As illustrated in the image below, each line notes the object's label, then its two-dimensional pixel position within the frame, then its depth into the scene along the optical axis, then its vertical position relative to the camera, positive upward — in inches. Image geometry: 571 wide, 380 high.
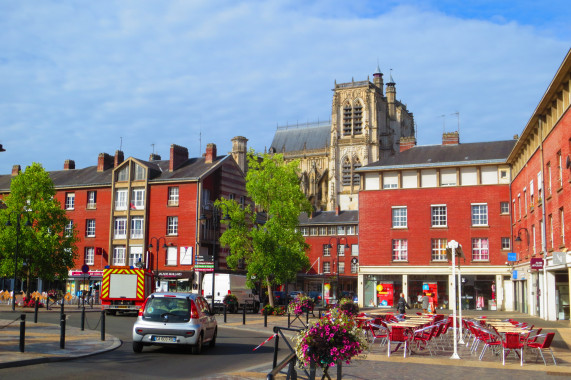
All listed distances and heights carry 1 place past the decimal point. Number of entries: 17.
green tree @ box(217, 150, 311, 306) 1568.7 +92.6
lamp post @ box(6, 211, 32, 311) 1366.9 +92.1
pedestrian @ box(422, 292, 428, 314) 1655.4 -92.8
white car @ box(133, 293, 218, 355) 577.9 -53.4
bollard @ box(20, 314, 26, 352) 540.4 -62.2
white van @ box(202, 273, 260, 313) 1637.7 -58.8
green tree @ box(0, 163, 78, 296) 1561.3 +78.6
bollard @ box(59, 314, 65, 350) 586.5 -69.1
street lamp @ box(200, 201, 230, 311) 2075.7 +191.8
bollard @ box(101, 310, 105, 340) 691.8 -69.0
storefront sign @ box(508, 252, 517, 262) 1587.1 +33.8
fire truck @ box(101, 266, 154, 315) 1268.5 -47.0
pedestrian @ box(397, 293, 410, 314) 1445.6 -85.4
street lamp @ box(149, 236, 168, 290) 2095.2 +84.1
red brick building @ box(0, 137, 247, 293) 2097.7 +183.8
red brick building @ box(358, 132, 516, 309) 1844.2 +141.2
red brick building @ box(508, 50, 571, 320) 1077.8 +141.2
